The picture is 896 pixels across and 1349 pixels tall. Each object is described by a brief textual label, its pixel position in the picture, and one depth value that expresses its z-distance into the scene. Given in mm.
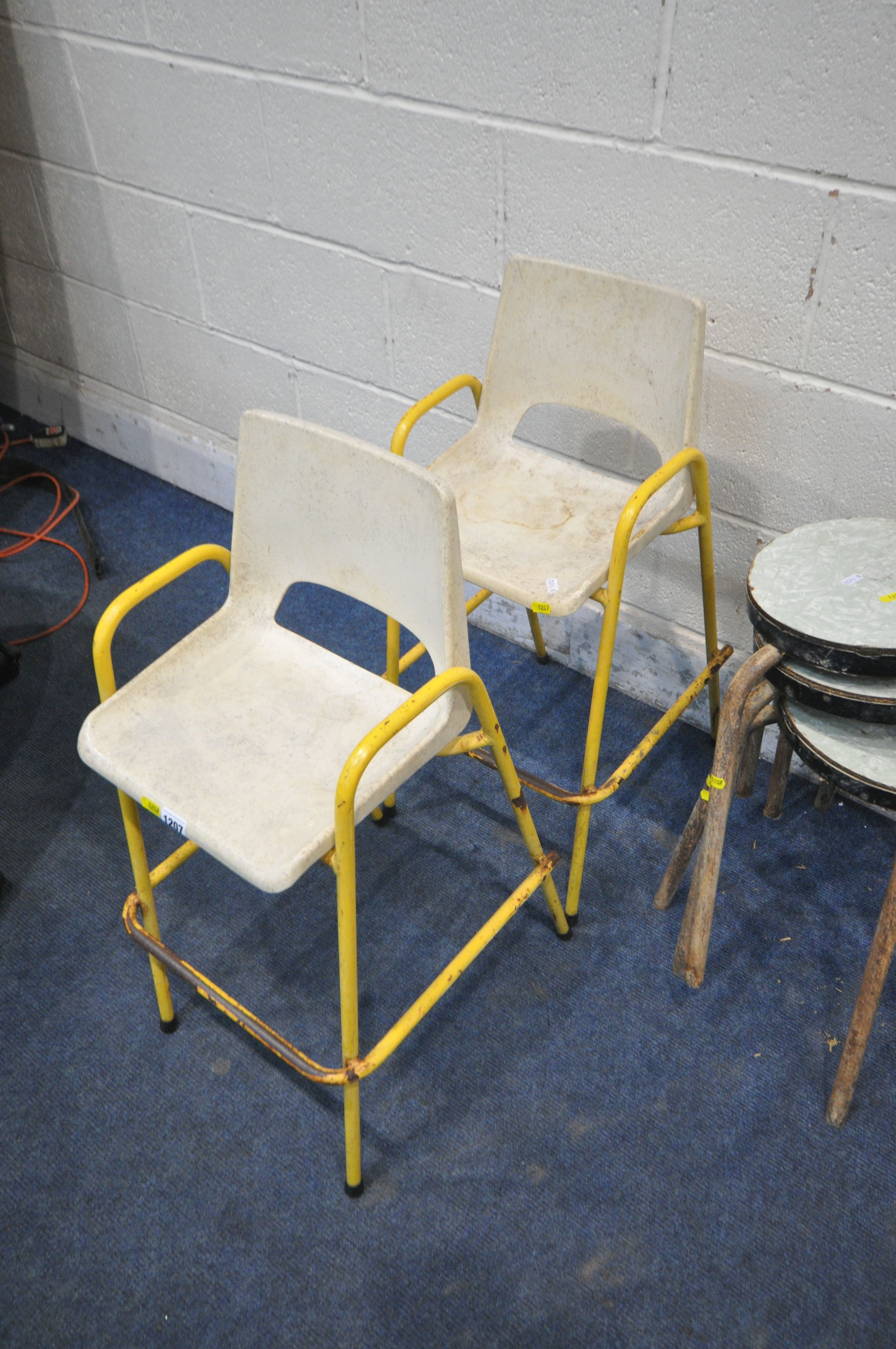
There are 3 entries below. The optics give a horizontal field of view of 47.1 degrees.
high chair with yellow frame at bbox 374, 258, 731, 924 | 1510
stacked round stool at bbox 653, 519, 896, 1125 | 1271
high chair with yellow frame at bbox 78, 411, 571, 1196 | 1195
